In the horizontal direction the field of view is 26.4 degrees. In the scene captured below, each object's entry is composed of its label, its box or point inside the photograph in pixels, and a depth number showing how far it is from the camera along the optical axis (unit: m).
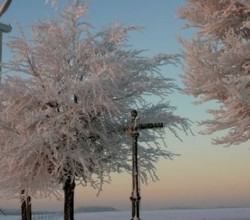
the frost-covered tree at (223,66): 16.70
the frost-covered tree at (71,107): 16.16
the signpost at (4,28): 28.61
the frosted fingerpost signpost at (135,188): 9.95
